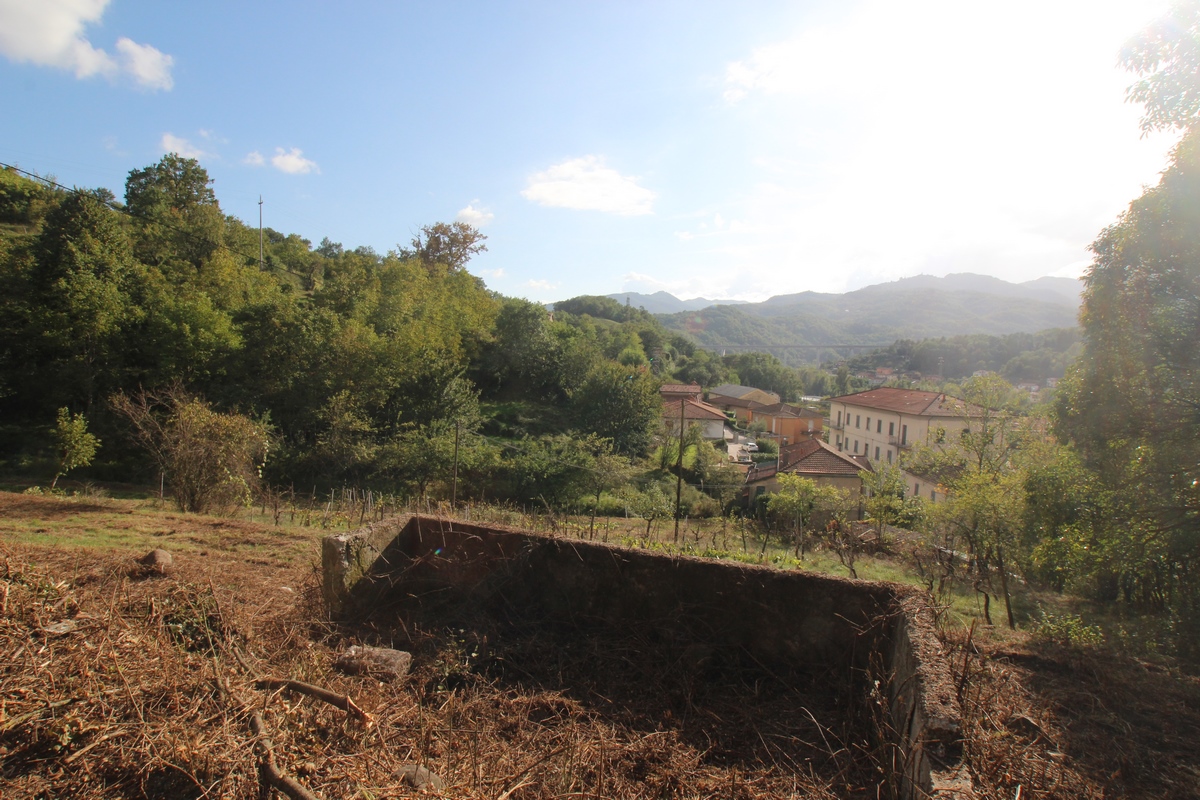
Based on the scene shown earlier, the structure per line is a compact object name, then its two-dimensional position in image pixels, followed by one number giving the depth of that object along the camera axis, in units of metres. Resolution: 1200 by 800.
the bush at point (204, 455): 11.15
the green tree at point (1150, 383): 5.50
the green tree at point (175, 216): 26.08
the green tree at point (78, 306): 18.88
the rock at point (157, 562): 5.14
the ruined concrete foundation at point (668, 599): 3.20
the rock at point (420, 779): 2.46
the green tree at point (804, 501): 18.30
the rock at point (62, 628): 3.23
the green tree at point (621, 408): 29.73
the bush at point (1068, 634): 5.39
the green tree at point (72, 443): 14.27
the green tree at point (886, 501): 18.00
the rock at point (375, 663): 3.73
